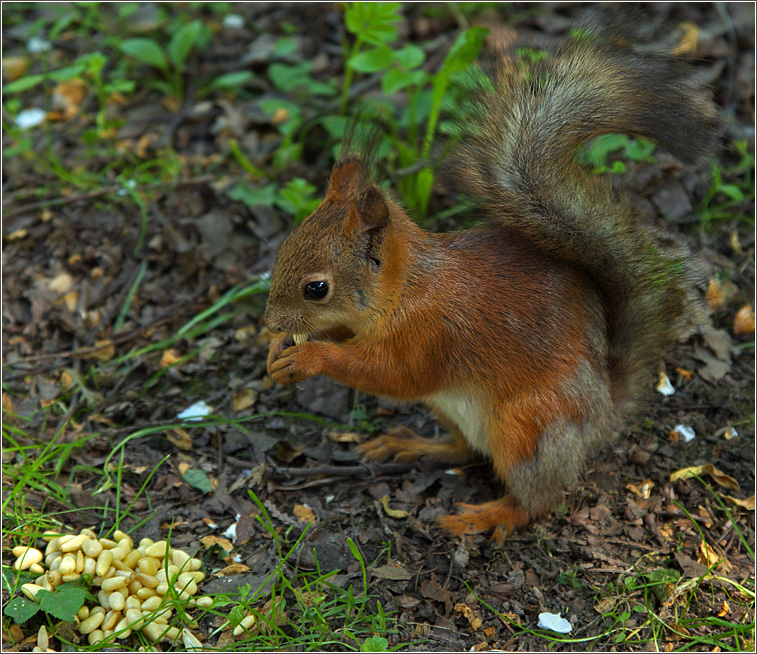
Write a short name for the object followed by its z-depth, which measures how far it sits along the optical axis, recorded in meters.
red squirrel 4.79
